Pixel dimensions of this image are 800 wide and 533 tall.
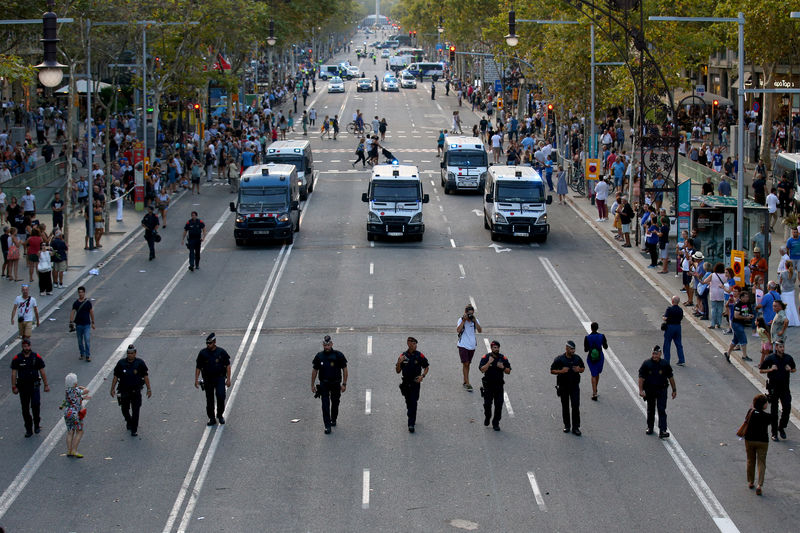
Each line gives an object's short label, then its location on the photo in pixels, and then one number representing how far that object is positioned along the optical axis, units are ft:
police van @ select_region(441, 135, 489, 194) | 154.10
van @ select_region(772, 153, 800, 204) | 132.05
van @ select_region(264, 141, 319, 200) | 148.25
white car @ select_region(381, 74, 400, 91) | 374.84
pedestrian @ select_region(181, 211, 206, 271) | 105.70
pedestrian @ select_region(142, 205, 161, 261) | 111.65
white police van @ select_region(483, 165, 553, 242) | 119.03
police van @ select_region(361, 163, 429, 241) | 119.75
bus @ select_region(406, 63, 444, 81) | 439.63
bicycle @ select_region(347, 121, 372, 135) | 234.62
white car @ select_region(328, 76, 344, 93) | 361.30
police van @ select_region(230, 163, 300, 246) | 117.80
